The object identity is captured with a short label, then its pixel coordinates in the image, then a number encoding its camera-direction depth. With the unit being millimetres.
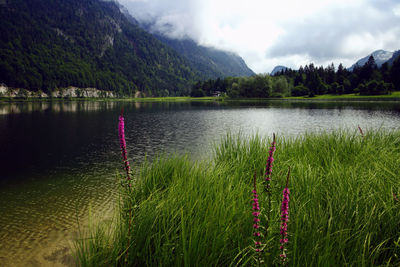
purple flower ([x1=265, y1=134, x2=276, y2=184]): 2823
